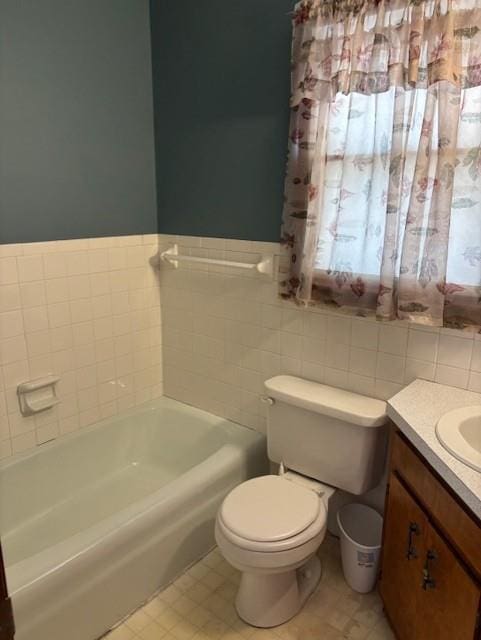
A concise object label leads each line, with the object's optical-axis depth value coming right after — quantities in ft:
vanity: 3.78
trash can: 6.05
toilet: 5.28
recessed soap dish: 6.88
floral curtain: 4.86
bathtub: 5.05
